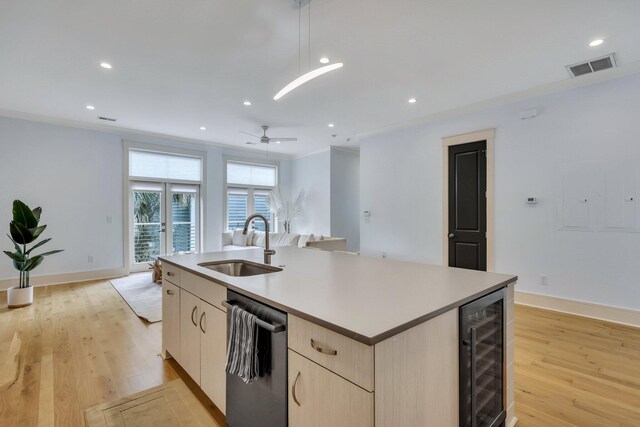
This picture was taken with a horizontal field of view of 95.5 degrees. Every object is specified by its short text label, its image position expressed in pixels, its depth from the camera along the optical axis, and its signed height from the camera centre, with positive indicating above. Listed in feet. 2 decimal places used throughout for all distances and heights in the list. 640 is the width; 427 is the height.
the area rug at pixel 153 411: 5.83 -4.20
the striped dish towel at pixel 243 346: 4.28 -2.03
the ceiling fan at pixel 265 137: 18.02 +5.00
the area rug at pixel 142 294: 11.92 -4.03
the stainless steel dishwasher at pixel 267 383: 4.02 -2.52
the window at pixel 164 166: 19.60 +3.37
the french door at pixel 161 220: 19.60 -0.50
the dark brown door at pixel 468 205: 14.37 +0.38
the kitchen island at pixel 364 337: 3.03 -1.54
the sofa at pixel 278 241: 17.06 -1.83
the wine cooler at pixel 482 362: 4.18 -2.35
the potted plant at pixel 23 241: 12.56 -1.22
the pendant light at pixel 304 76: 6.77 +3.30
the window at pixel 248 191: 24.18 +1.97
